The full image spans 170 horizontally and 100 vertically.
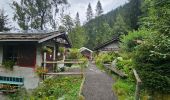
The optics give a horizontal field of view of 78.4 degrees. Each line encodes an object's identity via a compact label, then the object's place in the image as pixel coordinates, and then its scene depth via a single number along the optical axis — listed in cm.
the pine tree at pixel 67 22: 2322
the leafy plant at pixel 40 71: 771
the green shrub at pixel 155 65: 431
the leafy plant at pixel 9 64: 814
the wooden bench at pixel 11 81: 796
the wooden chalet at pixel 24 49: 773
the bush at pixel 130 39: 1052
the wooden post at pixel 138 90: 367
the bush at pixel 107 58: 1334
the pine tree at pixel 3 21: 1733
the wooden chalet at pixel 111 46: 1755
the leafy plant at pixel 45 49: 812
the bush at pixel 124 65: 744
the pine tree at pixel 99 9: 4325
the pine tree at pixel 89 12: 4473
